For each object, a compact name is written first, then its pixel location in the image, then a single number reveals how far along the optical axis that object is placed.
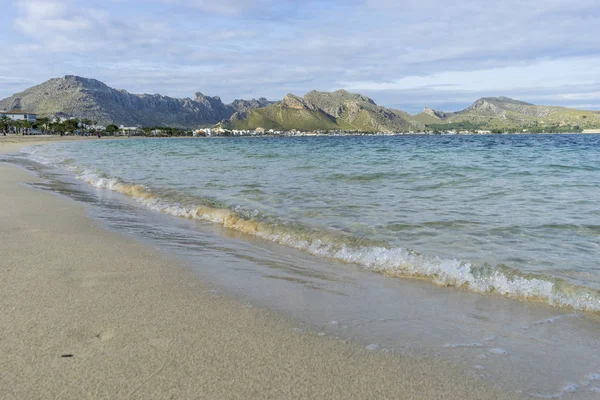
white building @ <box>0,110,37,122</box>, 153.88
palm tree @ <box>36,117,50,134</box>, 137.89
